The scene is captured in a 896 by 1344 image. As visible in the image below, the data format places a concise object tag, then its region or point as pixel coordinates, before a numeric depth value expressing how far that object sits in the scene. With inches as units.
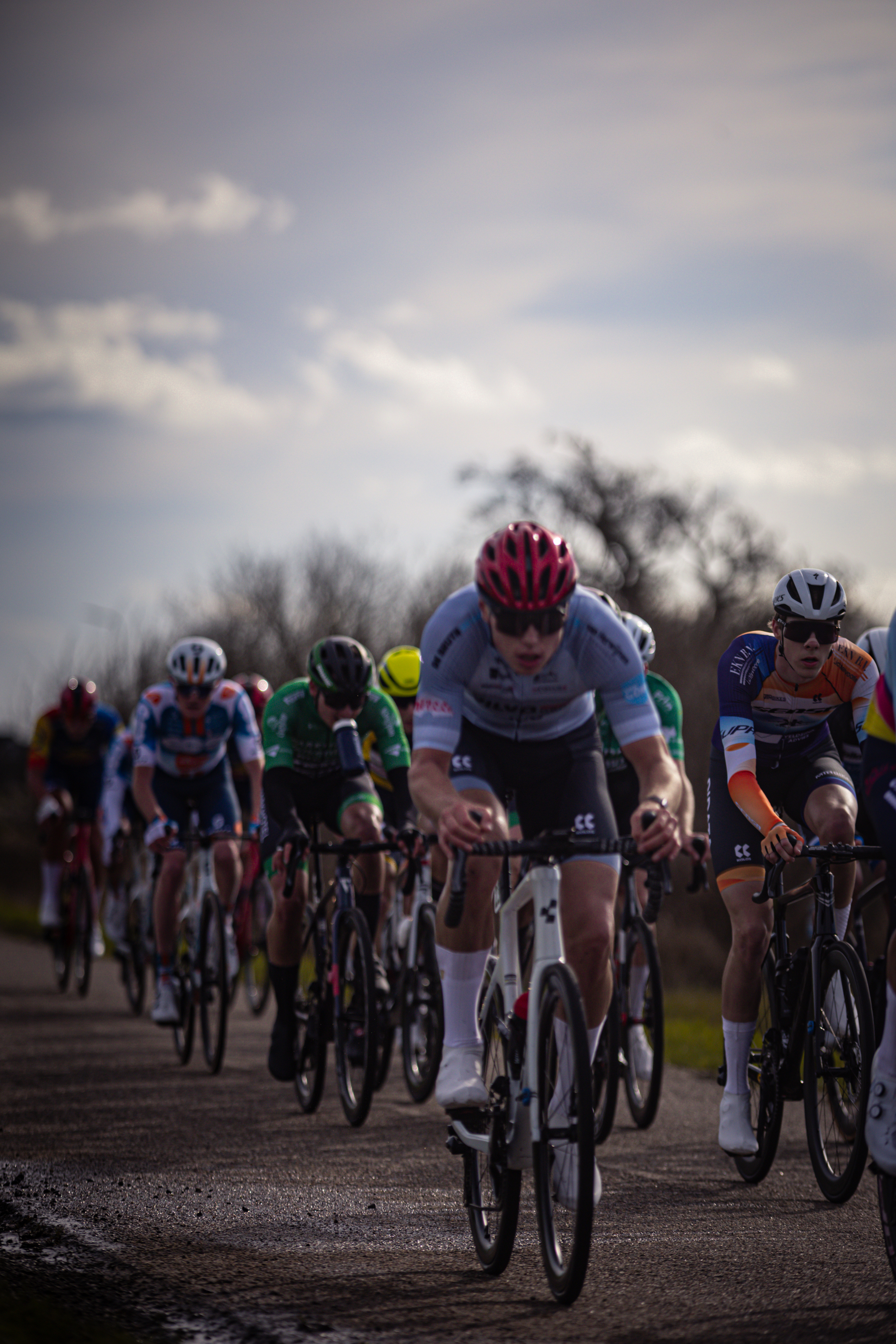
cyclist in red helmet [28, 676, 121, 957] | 1039.0
